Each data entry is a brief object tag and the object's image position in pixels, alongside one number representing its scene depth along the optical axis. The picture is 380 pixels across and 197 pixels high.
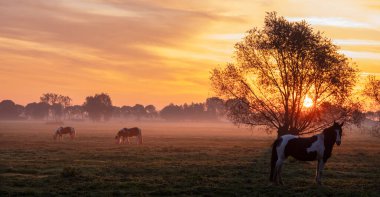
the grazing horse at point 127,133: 58.37
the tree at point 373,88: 59.39
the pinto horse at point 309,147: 20.53
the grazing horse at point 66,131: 64.43
